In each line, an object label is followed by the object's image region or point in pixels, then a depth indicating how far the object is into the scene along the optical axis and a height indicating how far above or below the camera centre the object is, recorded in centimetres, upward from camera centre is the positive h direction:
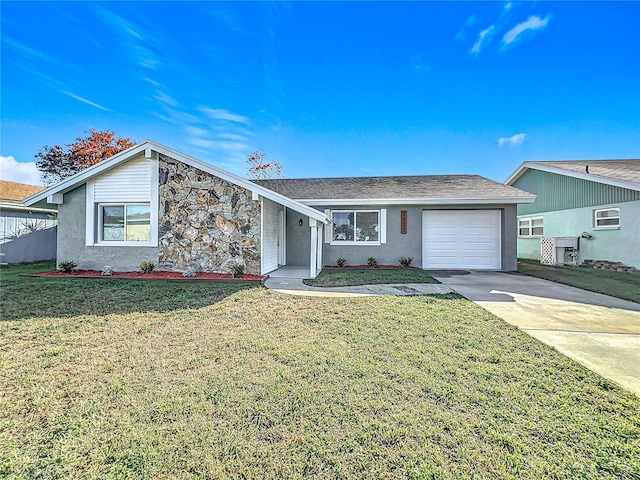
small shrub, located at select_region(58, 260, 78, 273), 941 -83
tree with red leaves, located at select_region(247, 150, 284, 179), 2568 +652
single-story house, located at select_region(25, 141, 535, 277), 916 +76
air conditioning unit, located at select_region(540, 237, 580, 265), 1350 -18
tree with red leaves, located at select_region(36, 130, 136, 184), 2011 +591
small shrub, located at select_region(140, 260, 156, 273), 927 -81
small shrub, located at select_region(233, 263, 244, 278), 878 -86
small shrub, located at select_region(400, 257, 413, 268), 1144 -71
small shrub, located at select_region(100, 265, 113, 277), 921 -97
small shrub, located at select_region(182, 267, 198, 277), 884 -94
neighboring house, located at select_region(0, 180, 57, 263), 1224 +45
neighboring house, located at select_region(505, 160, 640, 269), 1146 +174
